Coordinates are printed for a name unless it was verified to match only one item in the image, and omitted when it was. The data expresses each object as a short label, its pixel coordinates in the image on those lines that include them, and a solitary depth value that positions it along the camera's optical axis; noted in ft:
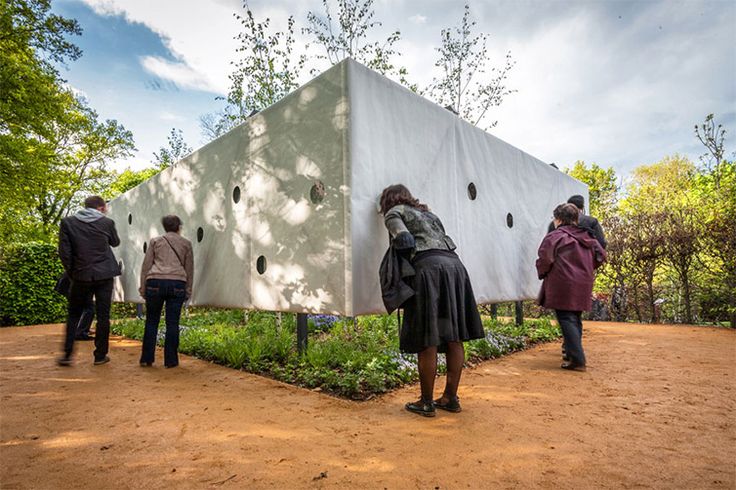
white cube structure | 11.83
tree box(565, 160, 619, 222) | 81.26
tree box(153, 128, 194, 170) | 58.39
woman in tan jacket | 14.44
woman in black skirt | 9.17
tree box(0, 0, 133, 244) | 29.40
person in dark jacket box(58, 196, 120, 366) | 14.64
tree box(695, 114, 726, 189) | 30.42
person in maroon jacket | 14.30
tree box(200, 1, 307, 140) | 36.45
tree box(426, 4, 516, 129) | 42.60
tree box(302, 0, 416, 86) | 37.19
